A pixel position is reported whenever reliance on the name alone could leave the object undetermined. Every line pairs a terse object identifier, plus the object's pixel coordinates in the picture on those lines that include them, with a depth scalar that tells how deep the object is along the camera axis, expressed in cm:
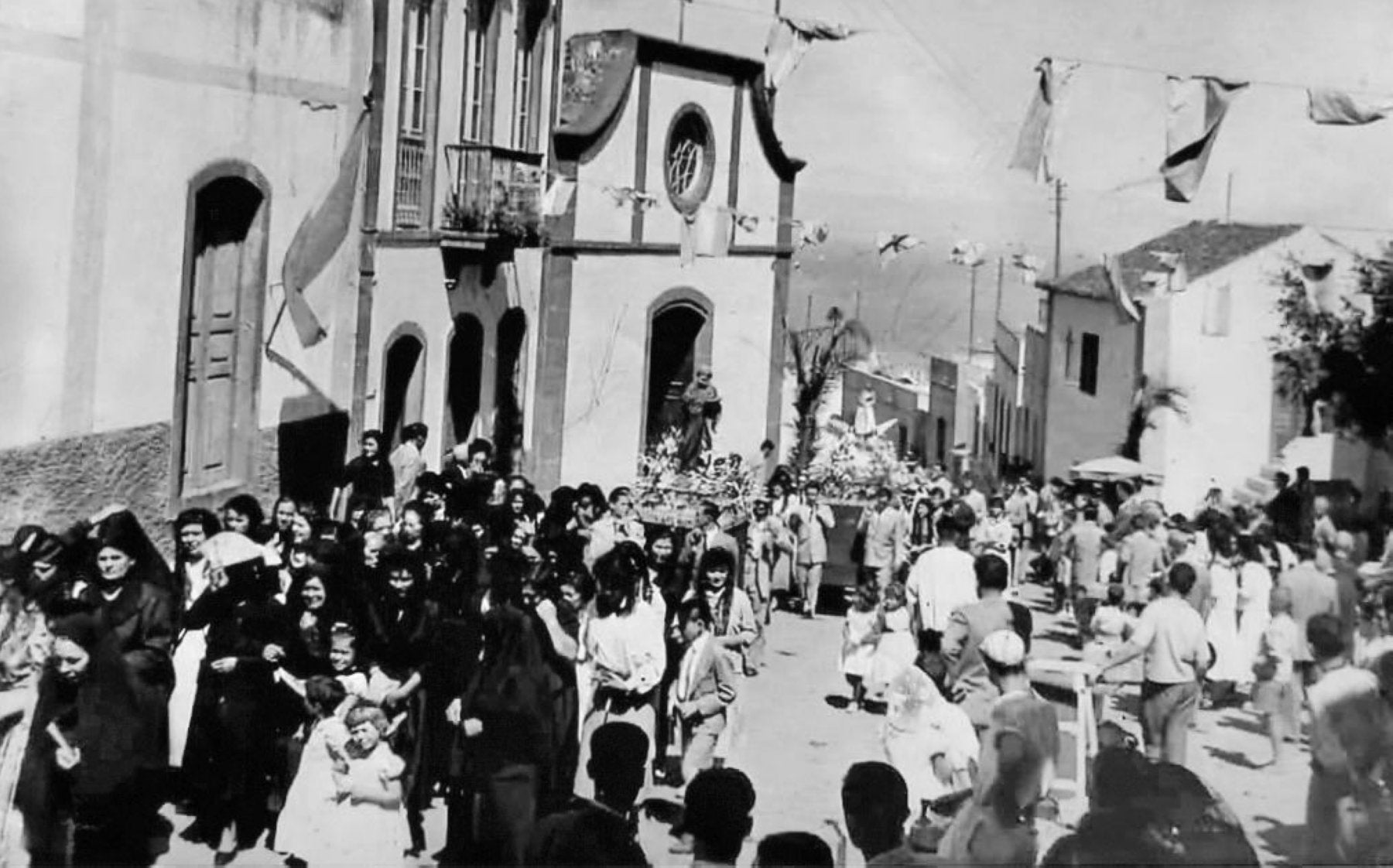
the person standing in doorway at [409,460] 1303
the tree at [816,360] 1431
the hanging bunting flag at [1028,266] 1298
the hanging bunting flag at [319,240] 1243
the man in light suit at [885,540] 1423
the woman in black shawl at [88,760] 782
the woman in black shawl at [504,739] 838
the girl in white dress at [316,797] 784
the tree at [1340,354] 1452
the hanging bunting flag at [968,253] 1280
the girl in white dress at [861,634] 1130
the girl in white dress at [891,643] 1074
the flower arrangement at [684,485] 1344
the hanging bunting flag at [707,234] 1408
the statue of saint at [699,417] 1441
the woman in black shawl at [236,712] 842
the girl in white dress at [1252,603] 1211
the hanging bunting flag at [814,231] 1348
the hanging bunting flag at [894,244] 1284
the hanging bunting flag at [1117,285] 1352
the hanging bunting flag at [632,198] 1397
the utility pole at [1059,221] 1309
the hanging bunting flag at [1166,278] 1491
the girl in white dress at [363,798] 781
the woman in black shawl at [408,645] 841
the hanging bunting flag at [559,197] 1439
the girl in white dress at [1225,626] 1223
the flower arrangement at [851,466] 1516
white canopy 1548
